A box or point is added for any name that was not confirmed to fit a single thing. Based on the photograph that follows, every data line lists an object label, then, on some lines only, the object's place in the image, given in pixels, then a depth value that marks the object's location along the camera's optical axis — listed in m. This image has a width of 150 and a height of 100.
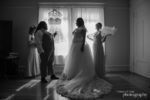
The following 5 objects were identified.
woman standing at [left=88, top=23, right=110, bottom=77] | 4.09
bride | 3.03
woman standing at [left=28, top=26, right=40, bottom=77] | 4.45
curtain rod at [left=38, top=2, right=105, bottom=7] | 5.38
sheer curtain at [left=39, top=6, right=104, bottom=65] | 5.38
